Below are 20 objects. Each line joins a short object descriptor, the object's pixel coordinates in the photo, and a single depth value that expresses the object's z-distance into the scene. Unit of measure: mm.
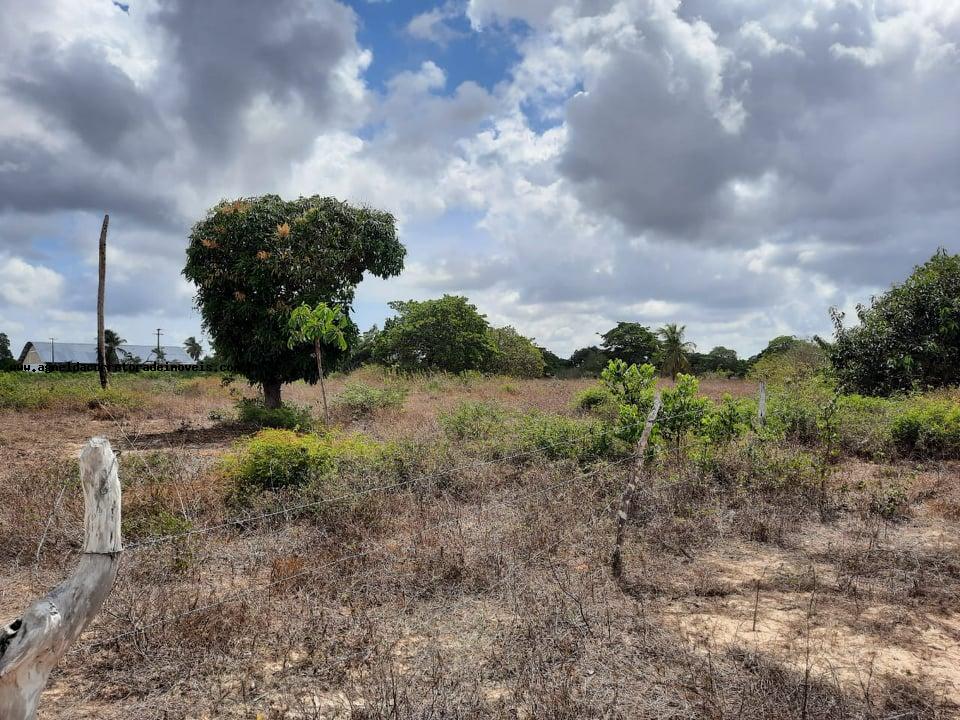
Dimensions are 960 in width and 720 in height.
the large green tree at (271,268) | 14461
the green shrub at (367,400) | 16812
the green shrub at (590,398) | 16070
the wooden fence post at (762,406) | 9785
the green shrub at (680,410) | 8695
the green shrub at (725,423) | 9250
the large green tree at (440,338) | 39688
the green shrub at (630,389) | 8664
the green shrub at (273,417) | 14164
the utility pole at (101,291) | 21577
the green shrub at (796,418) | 10914
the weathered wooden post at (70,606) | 2166
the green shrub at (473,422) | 10750
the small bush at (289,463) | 7566
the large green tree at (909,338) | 18156
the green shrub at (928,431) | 10789
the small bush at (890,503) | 7343
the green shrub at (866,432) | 11039
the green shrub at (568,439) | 8789
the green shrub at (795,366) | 19125
